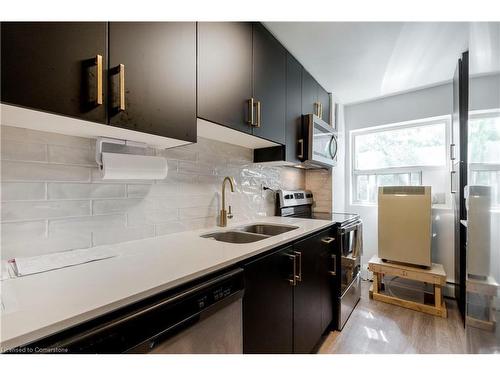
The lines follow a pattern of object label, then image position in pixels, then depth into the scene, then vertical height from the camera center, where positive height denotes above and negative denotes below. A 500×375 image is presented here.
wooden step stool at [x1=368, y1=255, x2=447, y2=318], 2.12 -0.88
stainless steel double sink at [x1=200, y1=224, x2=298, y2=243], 1.46 -0.31
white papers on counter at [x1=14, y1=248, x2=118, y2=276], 0.76 -0.27
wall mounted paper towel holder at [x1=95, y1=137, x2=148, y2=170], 1.00 +0.20
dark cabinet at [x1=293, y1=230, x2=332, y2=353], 1.33 -0.69
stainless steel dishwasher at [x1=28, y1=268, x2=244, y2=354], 0.51 -0.38
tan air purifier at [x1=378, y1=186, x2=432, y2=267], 2.25 -0.37
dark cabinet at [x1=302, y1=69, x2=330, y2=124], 2.06 +0.90
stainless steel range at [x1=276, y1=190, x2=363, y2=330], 1.85 -0.52
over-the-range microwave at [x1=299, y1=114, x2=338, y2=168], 2.01 +0.42
